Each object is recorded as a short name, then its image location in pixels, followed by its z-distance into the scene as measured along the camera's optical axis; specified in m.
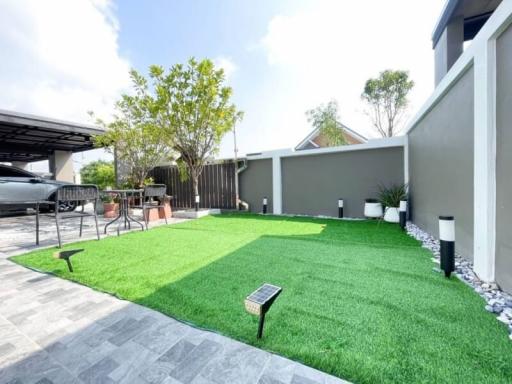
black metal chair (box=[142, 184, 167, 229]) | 4.67
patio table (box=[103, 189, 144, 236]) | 4.14
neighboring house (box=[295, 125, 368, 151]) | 12.91
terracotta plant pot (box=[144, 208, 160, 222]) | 5.91
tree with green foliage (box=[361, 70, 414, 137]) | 12.80
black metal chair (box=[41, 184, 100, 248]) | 3.23
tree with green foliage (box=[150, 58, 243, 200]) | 5.74
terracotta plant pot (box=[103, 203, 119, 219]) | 6.36
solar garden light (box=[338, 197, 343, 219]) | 5.59
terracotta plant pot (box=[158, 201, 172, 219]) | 6.15
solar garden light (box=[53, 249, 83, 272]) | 2.35
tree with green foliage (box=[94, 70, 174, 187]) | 6.16
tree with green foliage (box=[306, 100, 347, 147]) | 12.45
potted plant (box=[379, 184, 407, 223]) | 4.74
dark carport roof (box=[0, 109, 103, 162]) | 6.30
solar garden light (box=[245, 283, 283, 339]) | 1.23
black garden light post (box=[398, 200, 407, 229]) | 4.28
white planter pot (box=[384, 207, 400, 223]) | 4.73
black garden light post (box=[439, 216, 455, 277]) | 2.09
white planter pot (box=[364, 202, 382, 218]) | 4.96
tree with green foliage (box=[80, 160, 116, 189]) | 8.21
